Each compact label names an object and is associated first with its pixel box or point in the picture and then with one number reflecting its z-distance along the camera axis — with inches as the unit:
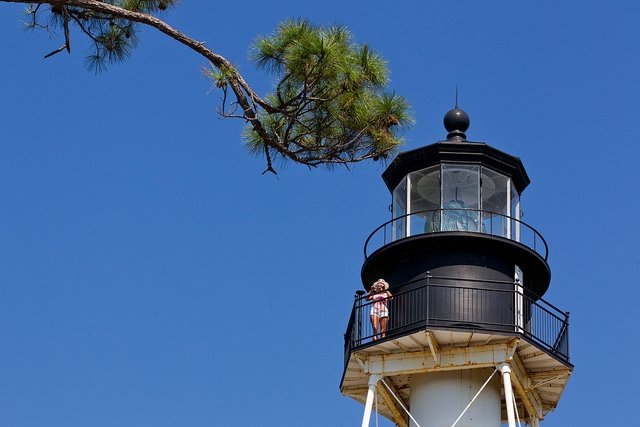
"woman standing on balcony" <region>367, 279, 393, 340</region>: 1156.5
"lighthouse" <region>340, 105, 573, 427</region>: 1142.3
